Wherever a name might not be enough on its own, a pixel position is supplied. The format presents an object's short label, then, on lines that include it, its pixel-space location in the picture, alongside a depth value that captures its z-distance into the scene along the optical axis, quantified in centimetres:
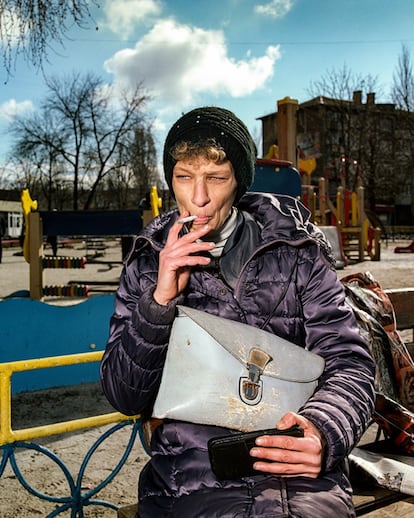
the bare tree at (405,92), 2966
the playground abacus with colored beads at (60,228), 706
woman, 129
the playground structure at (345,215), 1455
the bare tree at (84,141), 2897
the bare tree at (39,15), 515
